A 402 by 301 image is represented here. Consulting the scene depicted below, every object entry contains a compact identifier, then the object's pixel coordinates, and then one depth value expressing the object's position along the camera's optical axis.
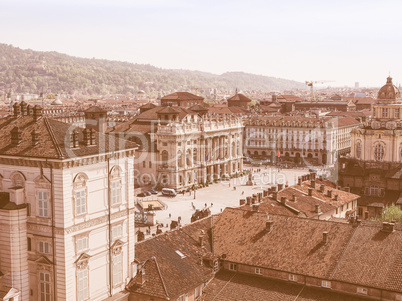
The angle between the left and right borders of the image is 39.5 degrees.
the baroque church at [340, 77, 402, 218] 98.44
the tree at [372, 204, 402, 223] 68.75
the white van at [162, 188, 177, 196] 115.50
